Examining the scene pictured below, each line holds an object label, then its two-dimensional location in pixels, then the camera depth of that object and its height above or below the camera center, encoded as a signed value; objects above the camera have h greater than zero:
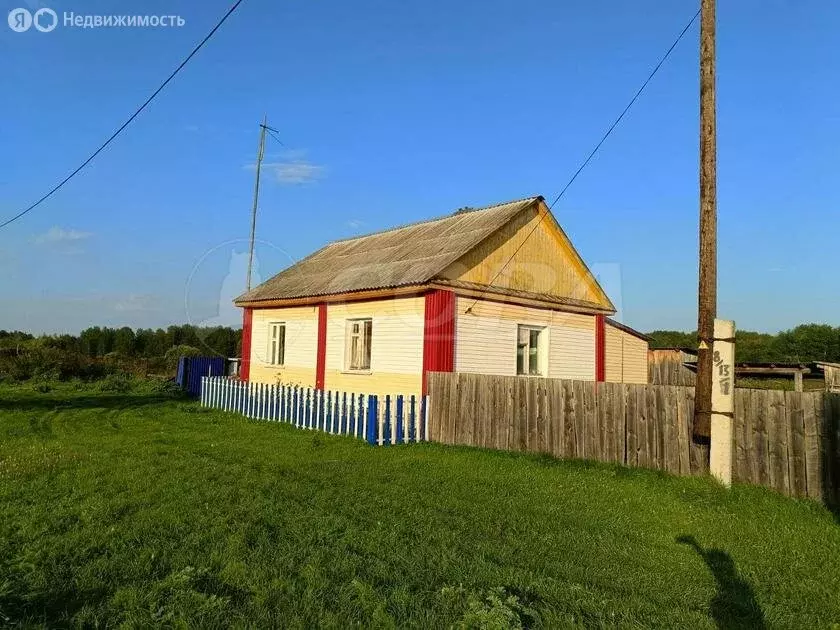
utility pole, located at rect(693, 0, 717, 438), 8.28 +2.07
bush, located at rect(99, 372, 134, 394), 25.98 -1.16
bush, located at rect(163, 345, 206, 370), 36.14 +0.44
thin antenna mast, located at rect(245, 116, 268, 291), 26.61 +7.32
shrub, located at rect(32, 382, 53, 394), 24.20 -1.31
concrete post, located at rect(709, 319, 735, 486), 7.98 -0.32
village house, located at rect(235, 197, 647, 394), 14.67 +1.52
